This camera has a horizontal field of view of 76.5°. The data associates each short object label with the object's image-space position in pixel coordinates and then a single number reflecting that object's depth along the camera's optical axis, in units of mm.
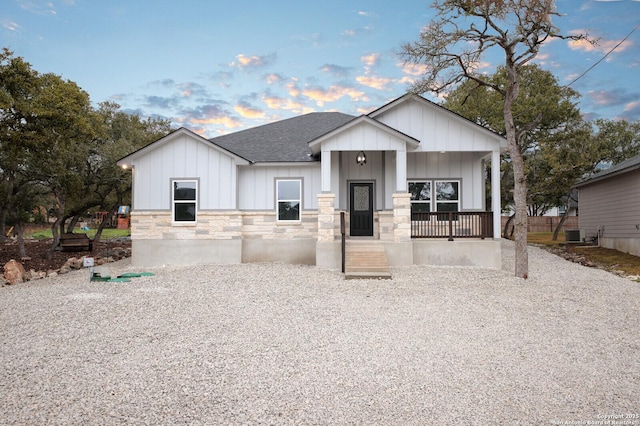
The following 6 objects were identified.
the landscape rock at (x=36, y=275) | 12383
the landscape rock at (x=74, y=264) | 14460
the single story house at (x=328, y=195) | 13367
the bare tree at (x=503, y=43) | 11242
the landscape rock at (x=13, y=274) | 11688
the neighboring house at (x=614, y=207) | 17469
